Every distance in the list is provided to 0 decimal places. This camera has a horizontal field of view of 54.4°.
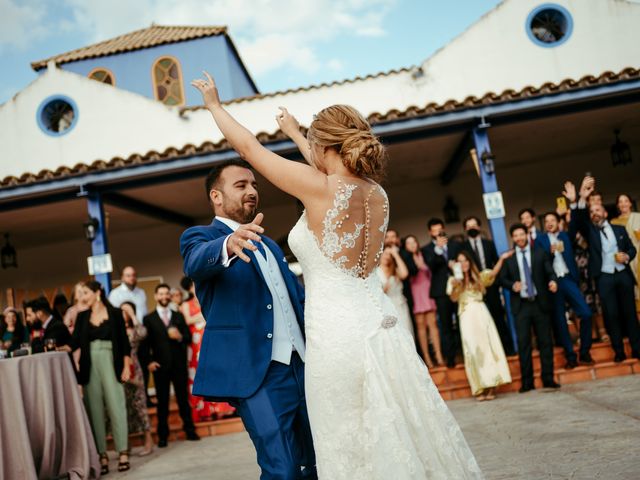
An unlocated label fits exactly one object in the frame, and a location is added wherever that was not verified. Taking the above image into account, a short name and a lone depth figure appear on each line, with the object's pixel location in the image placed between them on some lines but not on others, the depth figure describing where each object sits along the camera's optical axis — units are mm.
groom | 2572
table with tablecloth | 5055
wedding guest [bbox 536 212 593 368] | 7574
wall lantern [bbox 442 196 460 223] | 11875
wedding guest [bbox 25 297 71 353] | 6352
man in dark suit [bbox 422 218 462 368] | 8141
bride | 2293
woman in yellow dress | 7258
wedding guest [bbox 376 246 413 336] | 8219
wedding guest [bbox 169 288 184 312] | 9148
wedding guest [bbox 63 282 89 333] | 7086
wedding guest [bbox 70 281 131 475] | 6457
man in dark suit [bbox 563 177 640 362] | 7422
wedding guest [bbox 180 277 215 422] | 8031
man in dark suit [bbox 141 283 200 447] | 7449
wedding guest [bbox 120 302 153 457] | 7059
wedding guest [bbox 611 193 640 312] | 8086
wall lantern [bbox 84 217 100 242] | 8930
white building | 9930
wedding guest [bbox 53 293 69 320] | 9445
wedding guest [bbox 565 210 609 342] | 8586
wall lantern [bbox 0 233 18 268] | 11414
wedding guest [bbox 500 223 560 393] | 7246
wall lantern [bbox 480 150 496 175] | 8625
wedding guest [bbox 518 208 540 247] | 8125
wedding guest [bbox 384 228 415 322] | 8344
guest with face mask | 8273
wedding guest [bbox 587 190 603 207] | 7754
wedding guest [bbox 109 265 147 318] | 8359
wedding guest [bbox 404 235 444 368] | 8461
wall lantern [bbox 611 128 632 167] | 10672
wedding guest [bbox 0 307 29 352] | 7812
